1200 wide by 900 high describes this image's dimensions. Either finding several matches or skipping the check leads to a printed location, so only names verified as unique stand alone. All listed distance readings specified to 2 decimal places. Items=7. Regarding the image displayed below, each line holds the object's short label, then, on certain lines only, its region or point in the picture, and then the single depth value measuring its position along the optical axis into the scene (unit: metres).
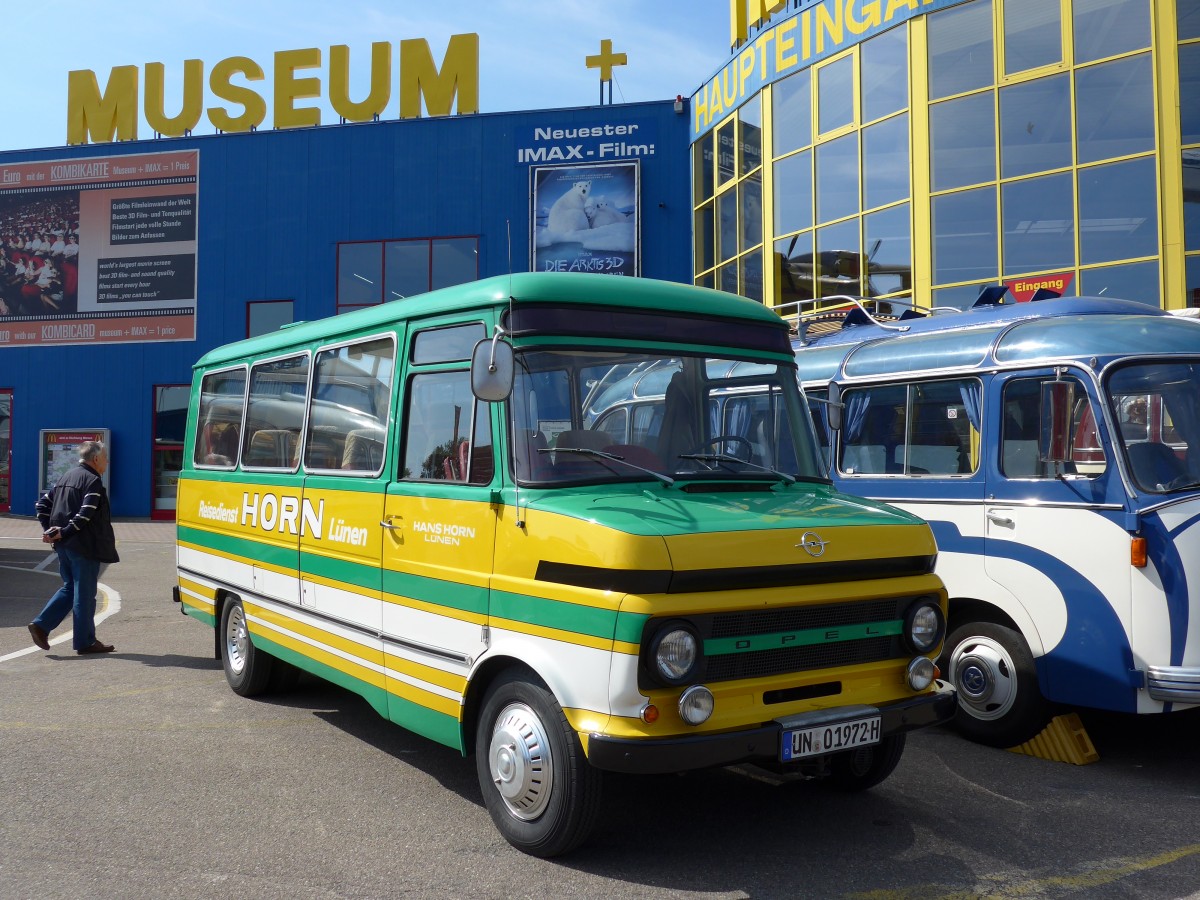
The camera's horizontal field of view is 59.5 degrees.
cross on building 26.62
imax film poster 25.33
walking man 9.16
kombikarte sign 28.38
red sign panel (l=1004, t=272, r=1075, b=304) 15.70
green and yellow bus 4.09
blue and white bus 5.50
